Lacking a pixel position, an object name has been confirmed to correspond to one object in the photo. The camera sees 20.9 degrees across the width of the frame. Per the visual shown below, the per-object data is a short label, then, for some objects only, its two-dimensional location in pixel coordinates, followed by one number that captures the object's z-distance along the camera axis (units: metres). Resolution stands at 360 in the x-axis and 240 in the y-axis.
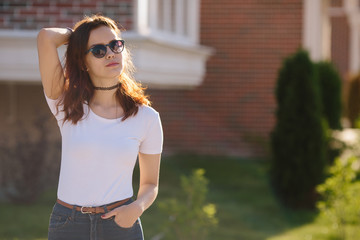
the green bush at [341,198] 9.49
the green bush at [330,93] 13.23
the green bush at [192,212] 8.01
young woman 3.91
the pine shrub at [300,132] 12.09
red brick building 16.79
